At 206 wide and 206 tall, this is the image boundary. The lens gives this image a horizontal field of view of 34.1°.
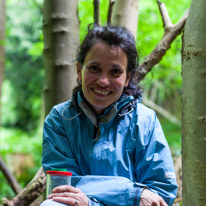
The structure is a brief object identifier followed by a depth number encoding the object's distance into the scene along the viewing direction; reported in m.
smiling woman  2.02
